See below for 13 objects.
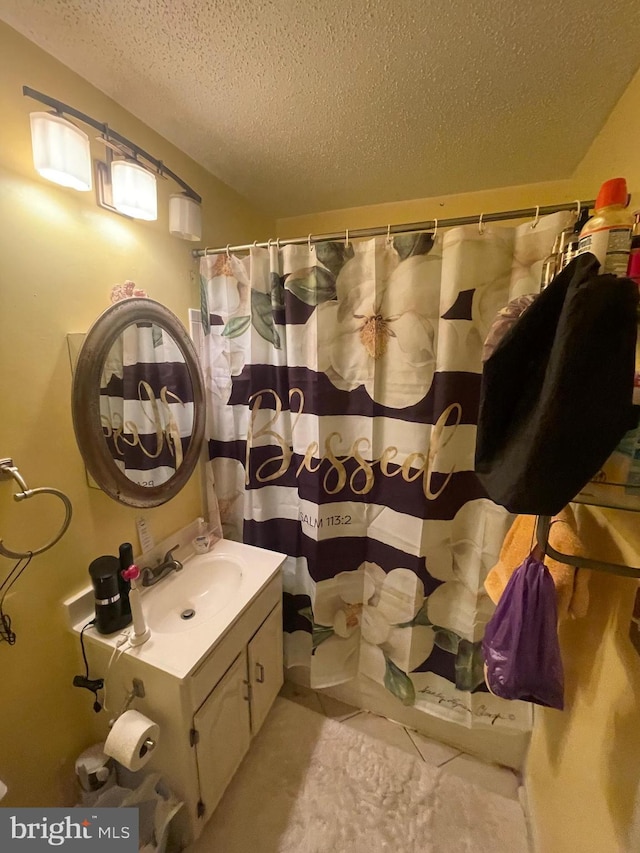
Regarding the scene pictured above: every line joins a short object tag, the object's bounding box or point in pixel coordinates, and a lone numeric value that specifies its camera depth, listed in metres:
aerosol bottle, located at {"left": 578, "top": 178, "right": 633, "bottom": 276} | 0.53
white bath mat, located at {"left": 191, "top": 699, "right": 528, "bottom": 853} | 1.14
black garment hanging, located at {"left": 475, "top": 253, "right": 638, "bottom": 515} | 0.45
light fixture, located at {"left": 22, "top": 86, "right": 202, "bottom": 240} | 0.81
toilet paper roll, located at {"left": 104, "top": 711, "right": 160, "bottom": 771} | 0.89
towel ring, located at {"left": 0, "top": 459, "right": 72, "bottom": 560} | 0.84
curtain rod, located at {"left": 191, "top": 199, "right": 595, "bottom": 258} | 0.97
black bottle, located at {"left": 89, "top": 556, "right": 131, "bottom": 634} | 1.01
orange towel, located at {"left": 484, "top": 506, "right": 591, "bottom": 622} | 0.80
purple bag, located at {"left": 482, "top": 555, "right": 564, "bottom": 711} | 0.76
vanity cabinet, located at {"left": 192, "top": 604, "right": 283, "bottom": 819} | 1.07
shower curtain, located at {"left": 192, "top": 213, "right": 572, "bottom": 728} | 1.12
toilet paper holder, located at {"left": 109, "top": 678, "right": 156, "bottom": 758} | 1.00
